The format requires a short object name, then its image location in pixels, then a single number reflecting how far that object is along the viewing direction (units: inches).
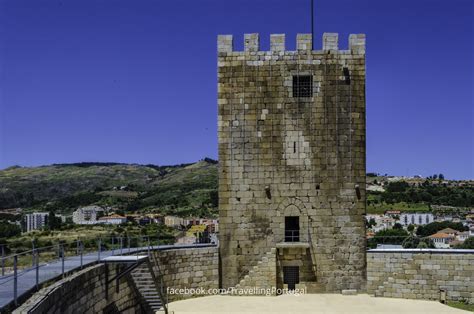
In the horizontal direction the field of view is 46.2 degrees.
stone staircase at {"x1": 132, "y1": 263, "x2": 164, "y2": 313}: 597.6
